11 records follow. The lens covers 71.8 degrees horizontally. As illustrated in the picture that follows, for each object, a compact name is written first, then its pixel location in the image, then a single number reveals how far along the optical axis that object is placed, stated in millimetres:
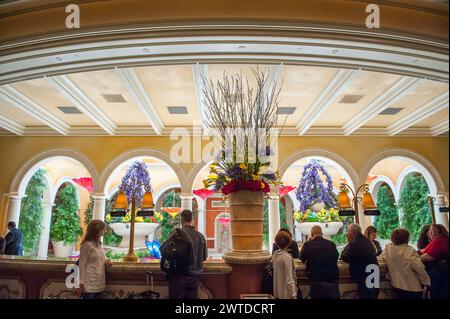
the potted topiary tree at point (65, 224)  11031
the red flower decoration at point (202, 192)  7328
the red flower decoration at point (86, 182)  8352
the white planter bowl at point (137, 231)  6578
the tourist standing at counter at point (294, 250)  4027
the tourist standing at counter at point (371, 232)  4328
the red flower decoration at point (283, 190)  8492
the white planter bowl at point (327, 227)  7812
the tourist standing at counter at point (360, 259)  2334
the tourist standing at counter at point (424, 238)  3482
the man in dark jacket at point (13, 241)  5602
